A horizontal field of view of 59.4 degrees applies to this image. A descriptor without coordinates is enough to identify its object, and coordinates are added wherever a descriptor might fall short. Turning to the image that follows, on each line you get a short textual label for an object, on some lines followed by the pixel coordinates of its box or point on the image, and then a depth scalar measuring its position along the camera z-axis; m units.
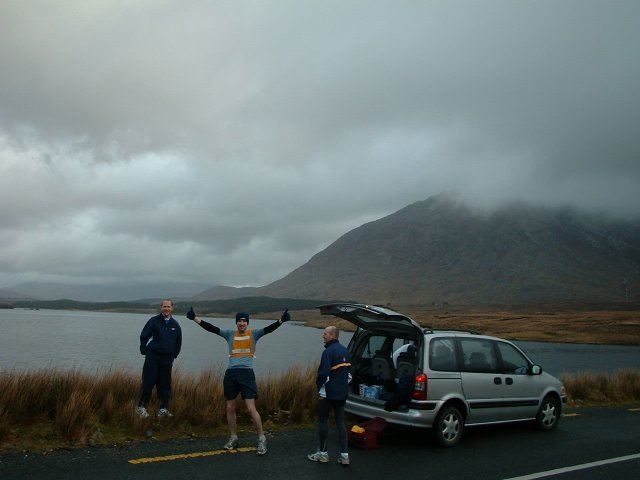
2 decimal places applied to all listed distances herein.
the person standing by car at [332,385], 7.17
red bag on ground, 7.93
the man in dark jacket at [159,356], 8.63
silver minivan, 8.13
